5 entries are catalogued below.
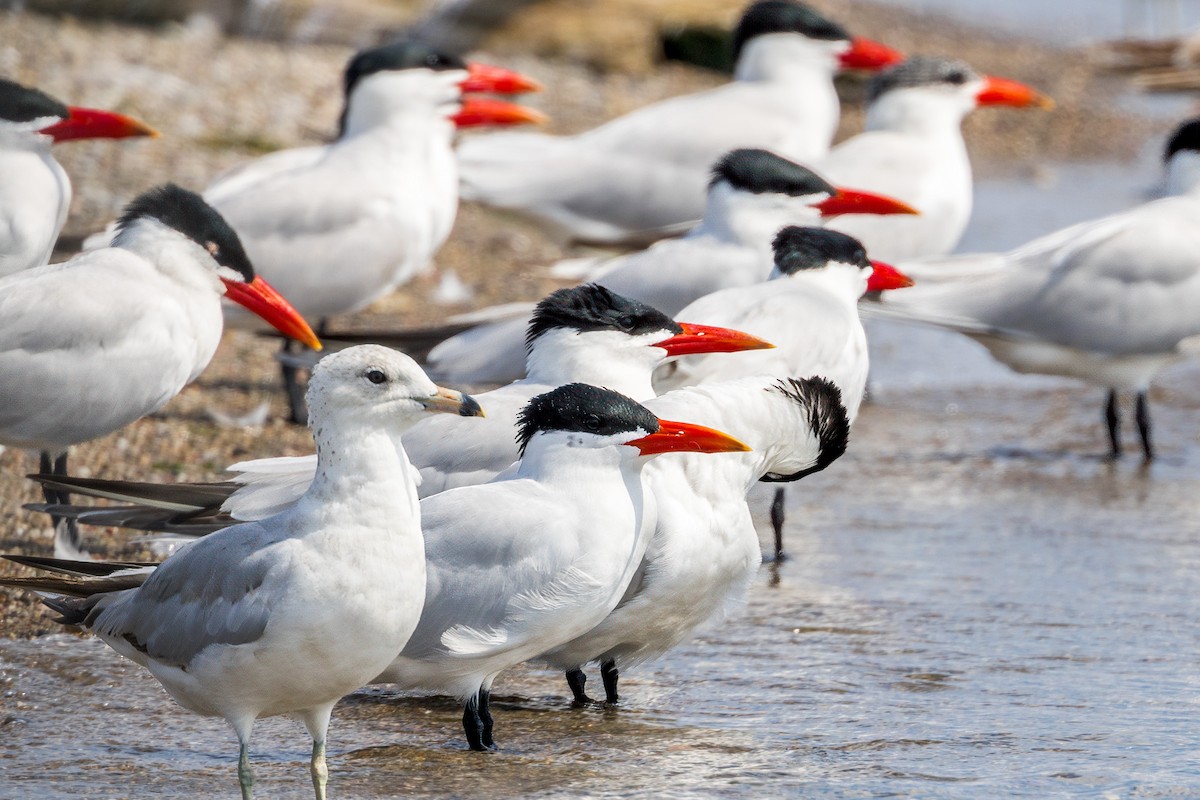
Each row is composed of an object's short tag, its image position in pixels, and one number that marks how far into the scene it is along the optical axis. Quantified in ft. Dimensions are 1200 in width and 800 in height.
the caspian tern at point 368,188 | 44.70
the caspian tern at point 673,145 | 54.75
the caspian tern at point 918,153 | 53.01
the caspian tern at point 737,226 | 41.83
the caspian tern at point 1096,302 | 46.60
